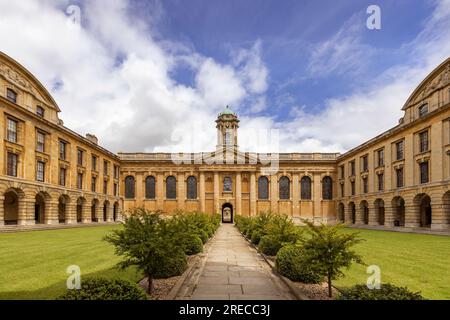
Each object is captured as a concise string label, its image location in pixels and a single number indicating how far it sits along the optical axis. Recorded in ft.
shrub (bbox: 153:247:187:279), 26.58
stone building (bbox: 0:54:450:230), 101.81
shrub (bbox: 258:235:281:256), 46.14
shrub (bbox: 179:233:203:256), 49.13
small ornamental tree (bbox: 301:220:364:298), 25.11
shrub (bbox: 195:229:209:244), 64.45
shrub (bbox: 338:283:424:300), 16.81
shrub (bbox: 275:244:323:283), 31.07
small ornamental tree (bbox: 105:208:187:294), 25.67
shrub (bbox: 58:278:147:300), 17.17
